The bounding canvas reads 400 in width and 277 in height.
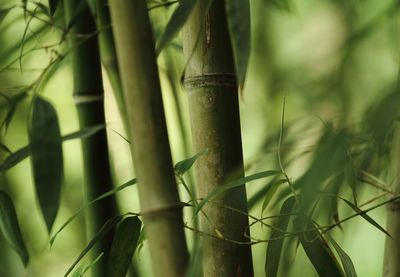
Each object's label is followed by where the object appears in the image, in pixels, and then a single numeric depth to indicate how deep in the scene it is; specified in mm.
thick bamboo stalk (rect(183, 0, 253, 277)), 1880
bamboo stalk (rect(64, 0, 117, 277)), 1978
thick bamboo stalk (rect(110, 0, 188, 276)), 1692
